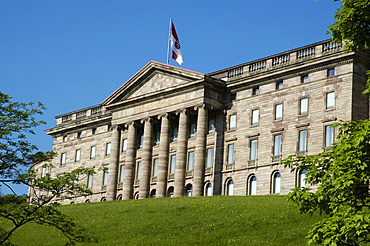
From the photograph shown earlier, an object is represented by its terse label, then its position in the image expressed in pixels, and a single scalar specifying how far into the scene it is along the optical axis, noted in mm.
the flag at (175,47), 87875
